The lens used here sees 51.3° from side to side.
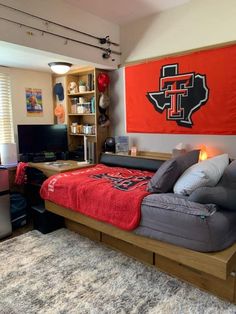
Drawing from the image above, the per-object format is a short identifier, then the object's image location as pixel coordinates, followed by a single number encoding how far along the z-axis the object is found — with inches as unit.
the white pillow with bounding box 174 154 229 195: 79.4
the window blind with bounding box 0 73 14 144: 143.5
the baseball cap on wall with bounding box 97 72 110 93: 142.5
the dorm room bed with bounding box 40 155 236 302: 67.6
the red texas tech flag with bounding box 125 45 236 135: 105.3
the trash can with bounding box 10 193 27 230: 123.0
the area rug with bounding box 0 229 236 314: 69.8
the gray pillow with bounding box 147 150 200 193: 87.4
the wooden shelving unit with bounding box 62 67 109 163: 145.5
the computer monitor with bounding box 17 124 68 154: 142.9
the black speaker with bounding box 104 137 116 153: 145.9
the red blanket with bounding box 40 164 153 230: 86.3
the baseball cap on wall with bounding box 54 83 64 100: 164.7
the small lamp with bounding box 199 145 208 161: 109.0
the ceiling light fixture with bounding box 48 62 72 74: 133.3
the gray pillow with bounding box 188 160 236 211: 72.3
